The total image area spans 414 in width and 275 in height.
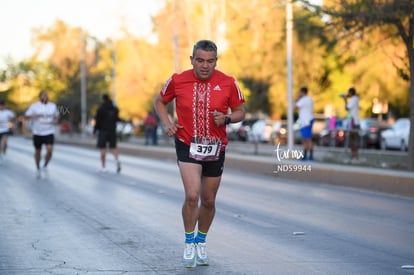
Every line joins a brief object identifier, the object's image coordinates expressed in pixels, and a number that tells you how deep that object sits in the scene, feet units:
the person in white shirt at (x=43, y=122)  62.75
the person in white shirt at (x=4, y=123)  84.02
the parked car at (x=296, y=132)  152.12
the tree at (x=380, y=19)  60.37
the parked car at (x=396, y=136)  121.00
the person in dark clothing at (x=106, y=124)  70.33
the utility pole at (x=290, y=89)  84.58
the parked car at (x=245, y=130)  180.34
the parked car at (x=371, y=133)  134.62
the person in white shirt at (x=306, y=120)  71.05
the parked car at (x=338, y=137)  87.67
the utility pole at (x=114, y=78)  175.52
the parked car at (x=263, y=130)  166.42
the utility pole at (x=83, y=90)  203.37
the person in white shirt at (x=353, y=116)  70.74
